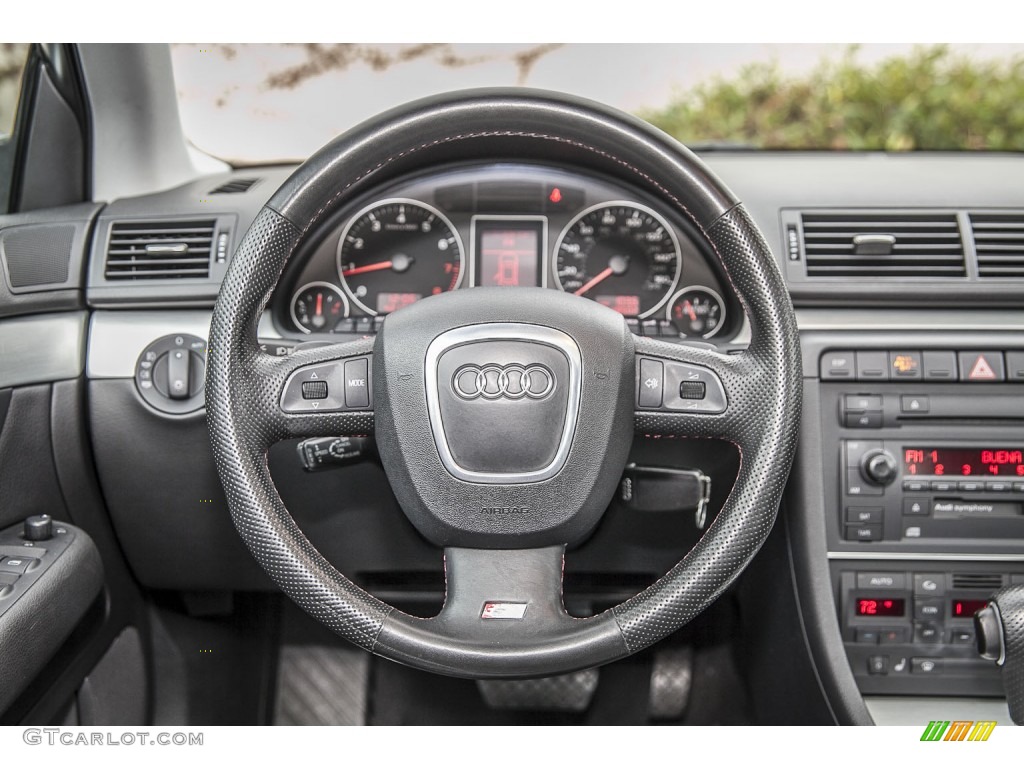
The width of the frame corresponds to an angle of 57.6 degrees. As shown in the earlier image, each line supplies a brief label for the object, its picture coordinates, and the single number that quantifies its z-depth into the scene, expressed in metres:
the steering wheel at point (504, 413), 1.10
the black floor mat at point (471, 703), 1.99
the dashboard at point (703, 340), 1.53
